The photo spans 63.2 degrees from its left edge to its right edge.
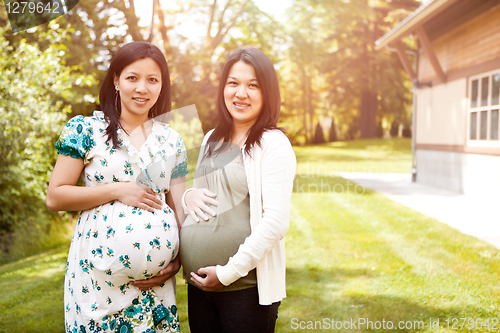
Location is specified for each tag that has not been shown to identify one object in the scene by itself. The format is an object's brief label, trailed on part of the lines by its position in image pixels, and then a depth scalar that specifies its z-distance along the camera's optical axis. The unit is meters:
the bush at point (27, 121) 5.53
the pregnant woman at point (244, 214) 1.51
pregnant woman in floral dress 1.58
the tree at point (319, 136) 27.34
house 7.50
